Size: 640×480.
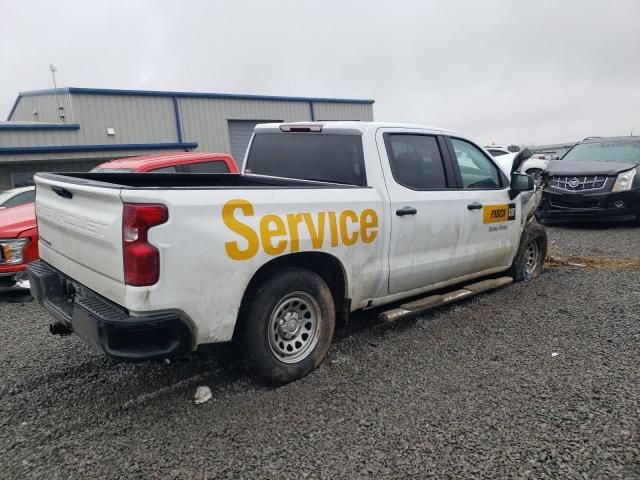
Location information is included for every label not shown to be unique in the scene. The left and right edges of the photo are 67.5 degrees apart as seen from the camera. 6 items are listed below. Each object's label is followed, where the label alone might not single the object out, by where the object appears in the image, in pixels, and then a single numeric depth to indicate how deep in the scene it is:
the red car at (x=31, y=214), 5.33
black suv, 9.10
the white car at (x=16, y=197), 6.98
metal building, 15.04
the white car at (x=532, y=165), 12.94
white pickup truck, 2.68
